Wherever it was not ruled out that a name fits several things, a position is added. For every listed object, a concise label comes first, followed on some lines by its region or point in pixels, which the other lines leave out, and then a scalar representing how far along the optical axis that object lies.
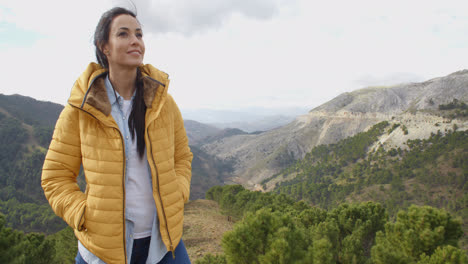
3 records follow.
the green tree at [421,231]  5.61
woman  1.70
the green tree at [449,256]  3.93
